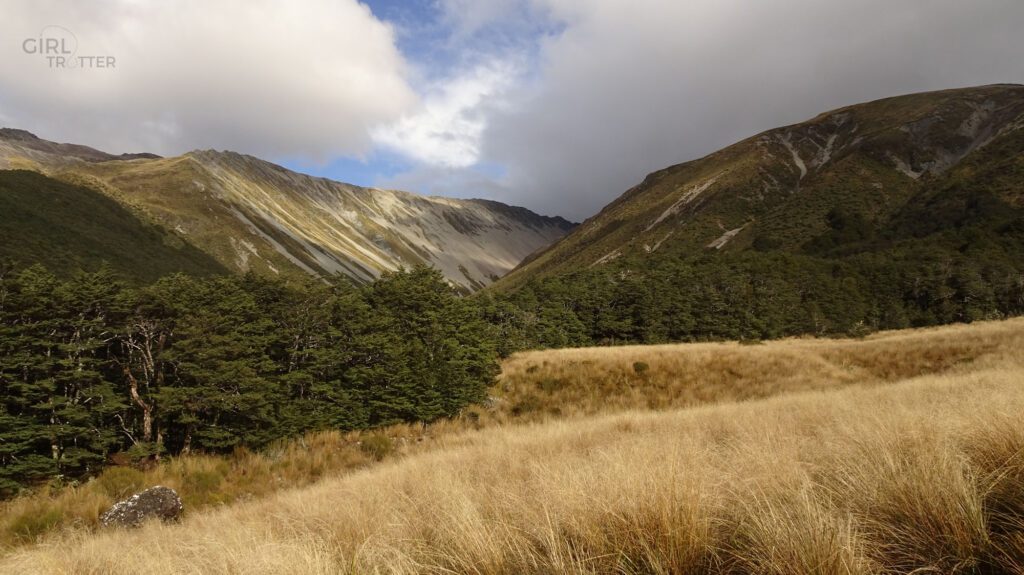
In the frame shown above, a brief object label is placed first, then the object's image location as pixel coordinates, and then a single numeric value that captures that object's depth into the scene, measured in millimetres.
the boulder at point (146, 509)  9054
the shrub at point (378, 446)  15531
